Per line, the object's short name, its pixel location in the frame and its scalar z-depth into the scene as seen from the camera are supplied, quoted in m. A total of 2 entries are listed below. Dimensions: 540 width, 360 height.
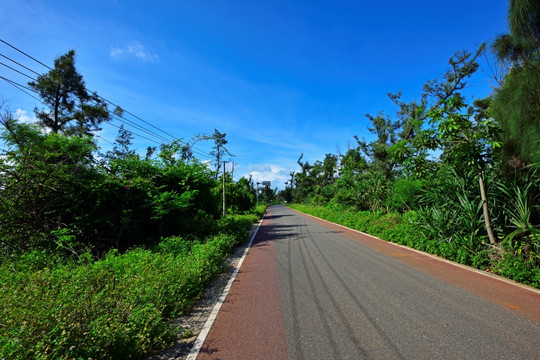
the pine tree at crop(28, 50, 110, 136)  13.93
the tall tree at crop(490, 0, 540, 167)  4.81
